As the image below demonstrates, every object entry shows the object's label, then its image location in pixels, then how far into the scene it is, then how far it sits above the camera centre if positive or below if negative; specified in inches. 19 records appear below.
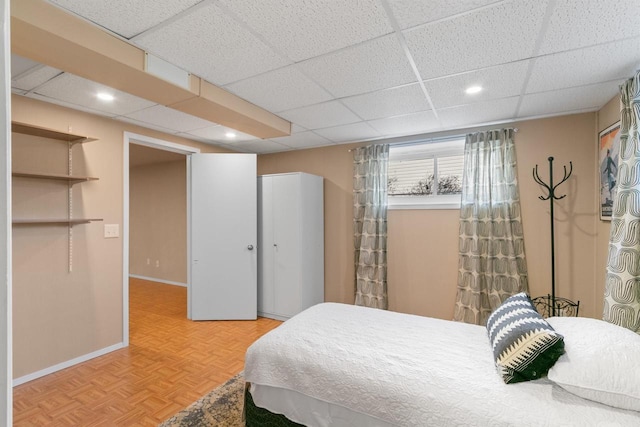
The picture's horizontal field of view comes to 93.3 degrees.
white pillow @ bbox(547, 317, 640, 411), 48.2 -26.3
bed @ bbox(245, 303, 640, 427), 49.8 -32.0
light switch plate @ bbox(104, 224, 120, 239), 120.0 -6.4
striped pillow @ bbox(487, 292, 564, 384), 54.6 -25.6
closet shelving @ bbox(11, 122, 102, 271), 94.1 +13.0
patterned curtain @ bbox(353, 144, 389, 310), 150.6 -7.5
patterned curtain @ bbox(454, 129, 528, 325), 124.9 -7.5
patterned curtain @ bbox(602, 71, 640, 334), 75.5 -4.9
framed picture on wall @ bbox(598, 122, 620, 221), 96.0 +15.9
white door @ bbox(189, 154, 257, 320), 151.8 -12.1
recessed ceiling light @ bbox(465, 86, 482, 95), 93.5 +38.9
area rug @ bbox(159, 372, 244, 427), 77.6 -53.6
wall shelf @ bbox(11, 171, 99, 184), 93.3 +12.9
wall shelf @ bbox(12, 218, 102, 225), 94.6 -1.9
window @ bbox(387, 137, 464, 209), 141.9 +19.0
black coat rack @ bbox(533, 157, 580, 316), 112.9 -32.9
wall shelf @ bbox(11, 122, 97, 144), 91.6 +27.1
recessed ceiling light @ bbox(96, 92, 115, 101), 97.2 +38.9
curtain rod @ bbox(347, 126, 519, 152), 138.5 +36.3
